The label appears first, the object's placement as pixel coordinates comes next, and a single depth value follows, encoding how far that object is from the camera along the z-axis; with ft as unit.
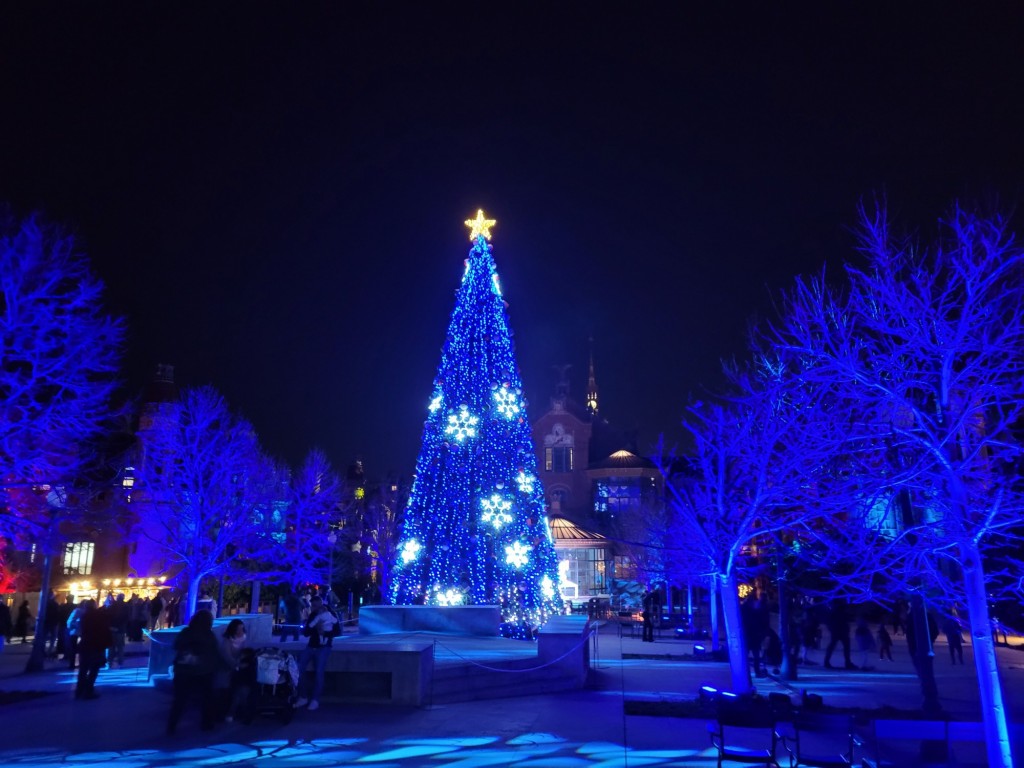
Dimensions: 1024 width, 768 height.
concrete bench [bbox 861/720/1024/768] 25.34
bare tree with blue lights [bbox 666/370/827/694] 43.32
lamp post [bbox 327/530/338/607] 112.51
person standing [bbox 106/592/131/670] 55.83
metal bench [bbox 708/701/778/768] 26.86
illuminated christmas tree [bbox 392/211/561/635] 66.13
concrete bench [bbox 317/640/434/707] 39.50
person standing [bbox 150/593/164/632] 84.89
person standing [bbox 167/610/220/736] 33.04
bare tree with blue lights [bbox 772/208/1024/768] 26.03
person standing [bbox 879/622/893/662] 68.90
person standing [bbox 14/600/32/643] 83.76
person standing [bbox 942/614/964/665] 60.90
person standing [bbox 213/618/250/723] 34.58
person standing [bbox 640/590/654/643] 79.15
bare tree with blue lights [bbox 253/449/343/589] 105.40
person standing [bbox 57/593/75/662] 63.31
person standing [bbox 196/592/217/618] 68.55
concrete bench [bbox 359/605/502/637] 61.98
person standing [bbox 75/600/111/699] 41.27
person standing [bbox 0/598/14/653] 72.48
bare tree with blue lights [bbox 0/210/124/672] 44.65
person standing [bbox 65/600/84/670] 56.24
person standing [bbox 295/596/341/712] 38.81
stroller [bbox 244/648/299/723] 35.83
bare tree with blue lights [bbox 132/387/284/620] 82.64
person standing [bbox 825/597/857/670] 63.41
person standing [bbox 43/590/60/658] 65.71
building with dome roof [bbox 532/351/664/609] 174.60
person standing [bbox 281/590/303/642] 64.44
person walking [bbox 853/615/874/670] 62.23
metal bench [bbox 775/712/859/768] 26.71
